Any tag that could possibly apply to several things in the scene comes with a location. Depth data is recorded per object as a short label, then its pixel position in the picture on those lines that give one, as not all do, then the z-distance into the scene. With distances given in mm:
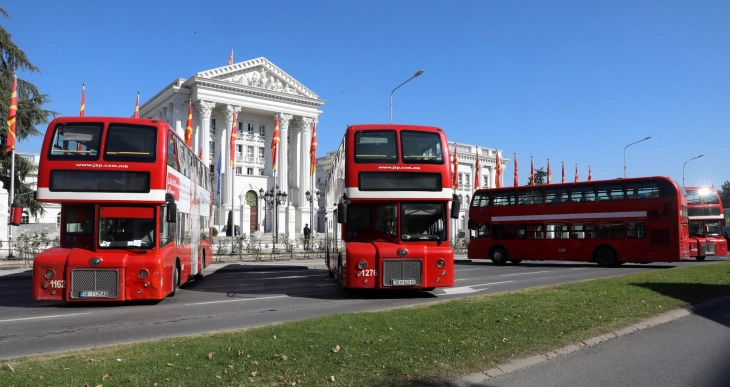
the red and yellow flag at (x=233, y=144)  45344
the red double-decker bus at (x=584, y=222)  23375
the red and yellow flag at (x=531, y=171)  57788
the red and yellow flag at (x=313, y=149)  46688
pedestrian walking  34688
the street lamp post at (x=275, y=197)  43788
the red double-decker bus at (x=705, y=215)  30642
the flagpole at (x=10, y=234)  25234
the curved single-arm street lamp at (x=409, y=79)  29547
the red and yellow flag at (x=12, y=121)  26078
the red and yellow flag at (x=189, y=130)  42062
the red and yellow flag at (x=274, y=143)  46766
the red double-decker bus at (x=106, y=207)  11320
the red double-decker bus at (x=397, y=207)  12852
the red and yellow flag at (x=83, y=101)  30109
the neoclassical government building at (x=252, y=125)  65938
